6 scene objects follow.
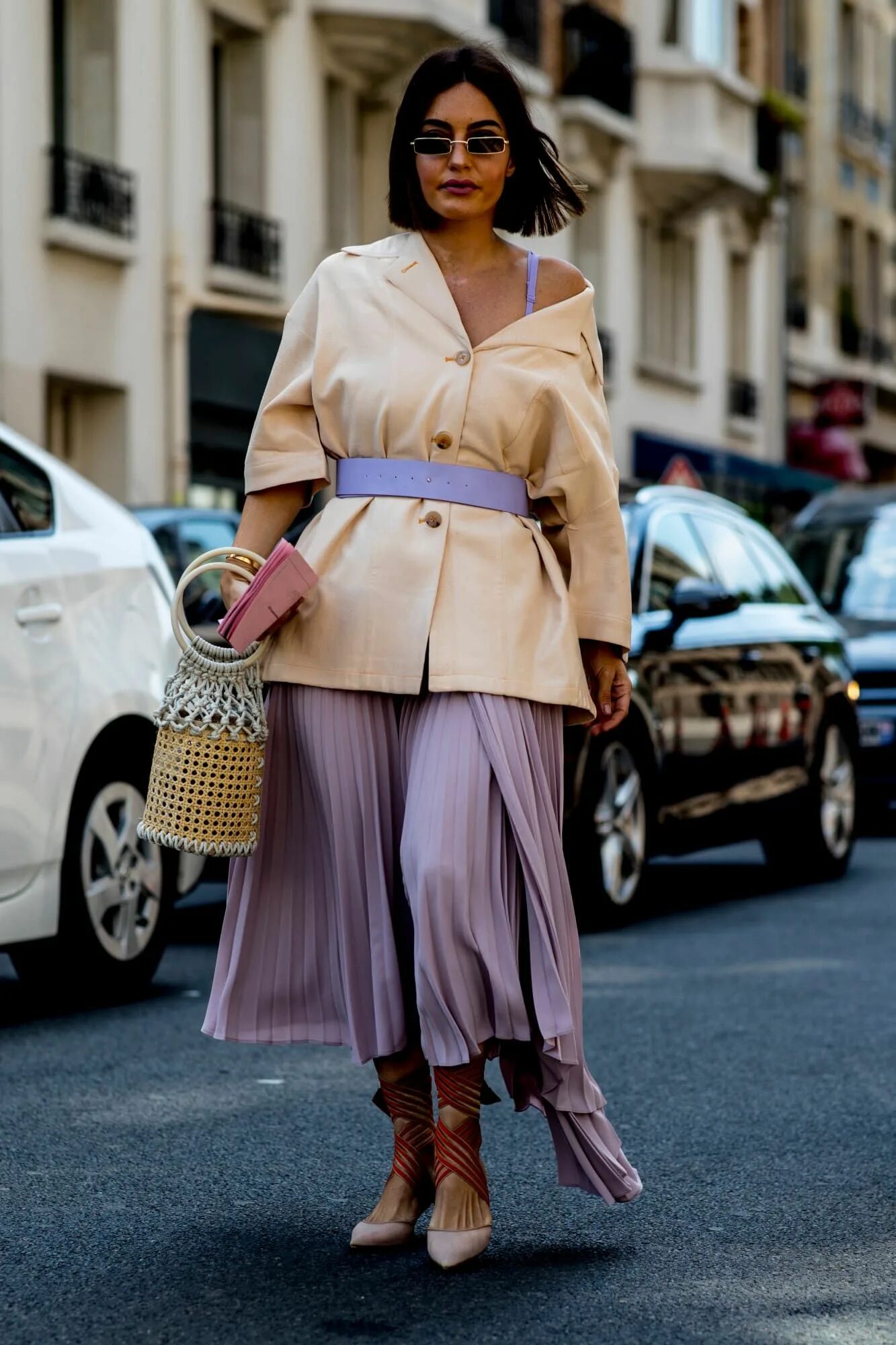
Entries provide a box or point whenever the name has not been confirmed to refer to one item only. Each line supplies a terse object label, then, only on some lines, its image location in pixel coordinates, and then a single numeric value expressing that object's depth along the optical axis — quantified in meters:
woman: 5.35
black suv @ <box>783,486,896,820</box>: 18.41
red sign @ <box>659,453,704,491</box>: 26.91
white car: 8.61
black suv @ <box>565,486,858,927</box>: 11.96
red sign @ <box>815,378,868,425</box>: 47.80
